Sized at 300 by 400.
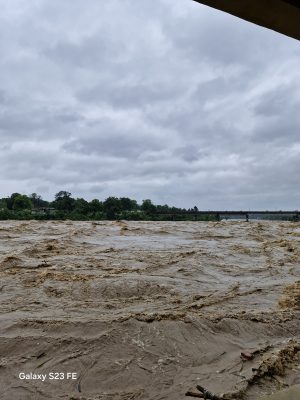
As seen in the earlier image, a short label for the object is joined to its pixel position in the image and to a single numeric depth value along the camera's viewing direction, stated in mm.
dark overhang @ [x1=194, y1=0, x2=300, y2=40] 2123
